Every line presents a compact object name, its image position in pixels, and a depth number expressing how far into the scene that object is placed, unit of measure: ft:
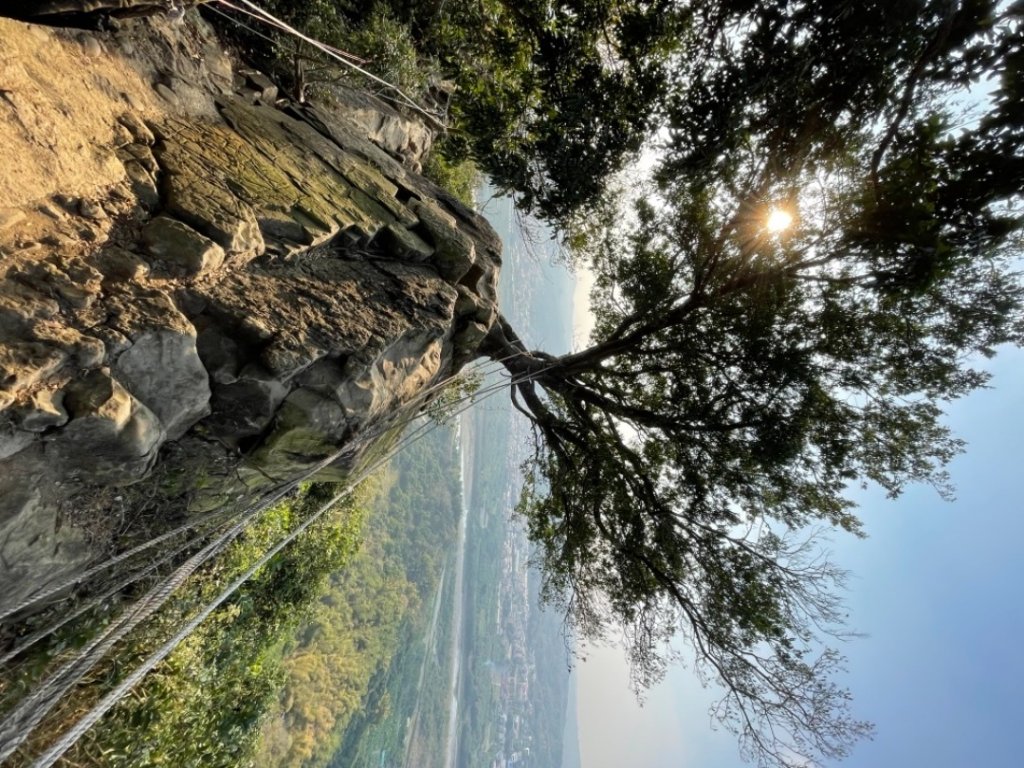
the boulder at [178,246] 15.40
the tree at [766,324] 28.07
